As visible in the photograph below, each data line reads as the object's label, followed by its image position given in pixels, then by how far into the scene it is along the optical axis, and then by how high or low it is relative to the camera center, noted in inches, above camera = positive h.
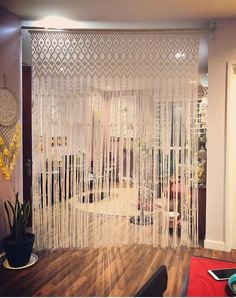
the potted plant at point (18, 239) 105.7 -38.0
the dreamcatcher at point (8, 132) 112.1 +5.0
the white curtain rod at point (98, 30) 119.7 +50.0
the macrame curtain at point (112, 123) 121.0 +9.2
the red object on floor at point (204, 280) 43.8 -23.3
